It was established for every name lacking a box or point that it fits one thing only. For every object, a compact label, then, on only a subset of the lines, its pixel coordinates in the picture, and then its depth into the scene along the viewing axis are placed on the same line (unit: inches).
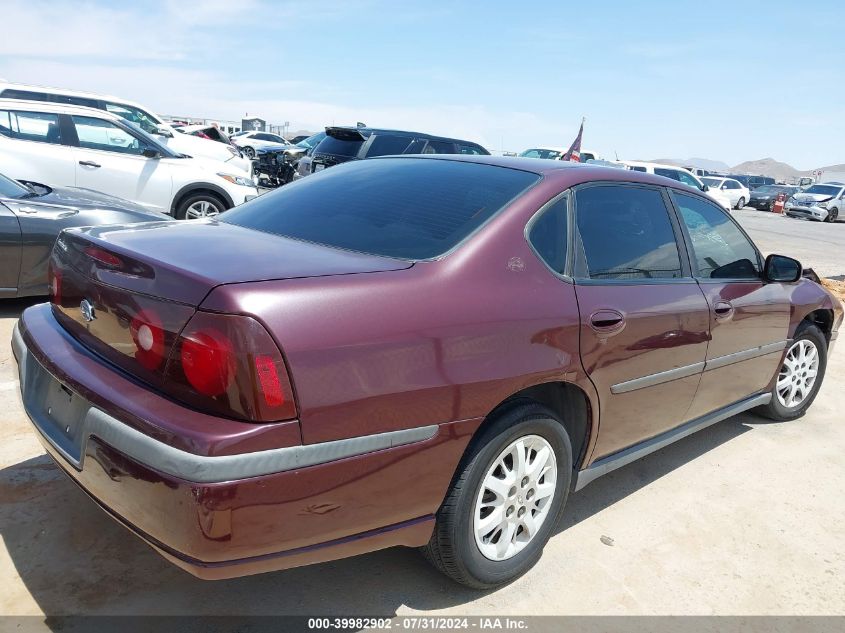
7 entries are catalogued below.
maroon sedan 73.9
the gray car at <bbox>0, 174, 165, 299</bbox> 203.3
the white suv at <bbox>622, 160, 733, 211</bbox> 773.9
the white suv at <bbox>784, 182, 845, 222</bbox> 1076.5
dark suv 425.4
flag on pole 652.1
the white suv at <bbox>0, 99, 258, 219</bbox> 302.7
